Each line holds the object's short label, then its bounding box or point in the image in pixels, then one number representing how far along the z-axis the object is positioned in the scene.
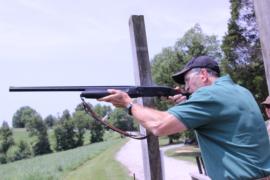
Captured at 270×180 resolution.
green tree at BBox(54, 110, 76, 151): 90.69
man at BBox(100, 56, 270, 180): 2.77
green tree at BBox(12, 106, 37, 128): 132.20
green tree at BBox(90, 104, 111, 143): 85.31
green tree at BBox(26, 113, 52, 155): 97.66
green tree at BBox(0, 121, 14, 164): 97.93
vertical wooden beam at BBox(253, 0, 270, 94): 3.22
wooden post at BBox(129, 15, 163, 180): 3.70
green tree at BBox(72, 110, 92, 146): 91.11
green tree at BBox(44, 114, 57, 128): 122.93
